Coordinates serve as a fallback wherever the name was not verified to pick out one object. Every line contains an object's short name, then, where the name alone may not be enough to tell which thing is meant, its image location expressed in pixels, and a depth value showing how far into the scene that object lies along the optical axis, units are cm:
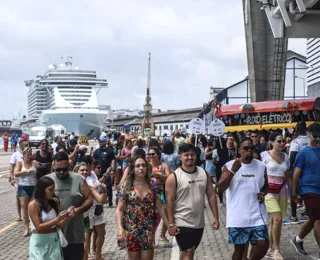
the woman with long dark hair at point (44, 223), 487
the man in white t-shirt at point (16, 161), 968
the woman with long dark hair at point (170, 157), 966
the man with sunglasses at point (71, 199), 536
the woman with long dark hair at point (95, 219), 691
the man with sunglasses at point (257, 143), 1336
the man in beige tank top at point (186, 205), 535
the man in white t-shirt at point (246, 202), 561
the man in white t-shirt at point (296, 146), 873
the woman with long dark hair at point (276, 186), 699
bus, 1931
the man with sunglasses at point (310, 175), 671
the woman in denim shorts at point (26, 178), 933
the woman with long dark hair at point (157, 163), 776
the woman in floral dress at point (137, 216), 520
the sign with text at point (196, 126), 1662
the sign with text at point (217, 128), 1366
